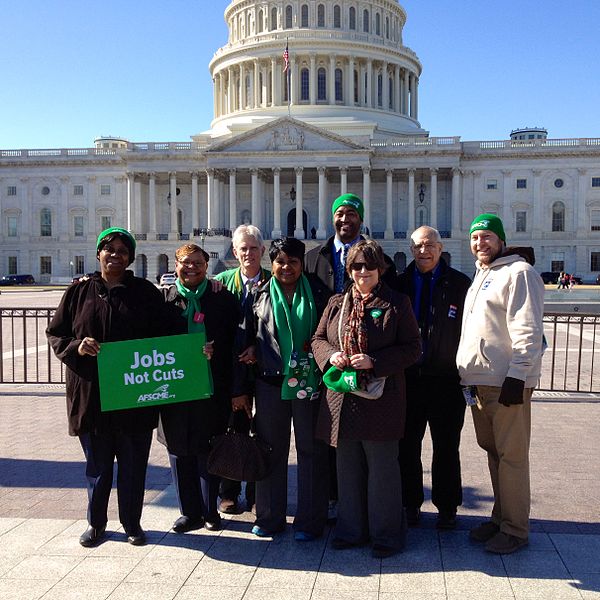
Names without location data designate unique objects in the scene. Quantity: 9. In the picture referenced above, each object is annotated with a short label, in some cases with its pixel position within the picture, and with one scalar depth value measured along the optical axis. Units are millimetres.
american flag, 63331
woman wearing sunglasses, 5195
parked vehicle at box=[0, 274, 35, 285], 67625
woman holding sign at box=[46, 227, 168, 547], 5598
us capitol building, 64312
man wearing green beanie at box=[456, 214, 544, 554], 5246
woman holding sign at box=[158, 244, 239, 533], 5914
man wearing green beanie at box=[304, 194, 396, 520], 6301
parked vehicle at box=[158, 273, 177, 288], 45556
